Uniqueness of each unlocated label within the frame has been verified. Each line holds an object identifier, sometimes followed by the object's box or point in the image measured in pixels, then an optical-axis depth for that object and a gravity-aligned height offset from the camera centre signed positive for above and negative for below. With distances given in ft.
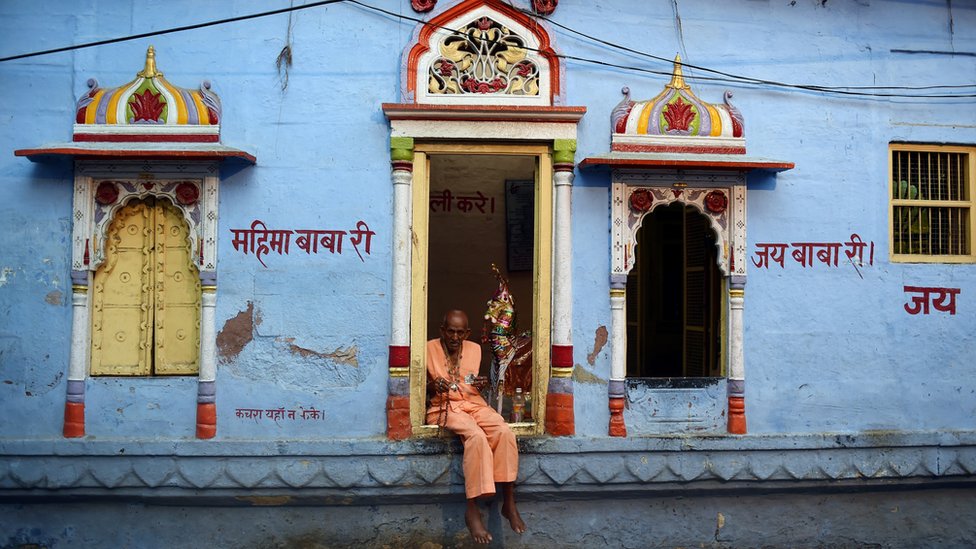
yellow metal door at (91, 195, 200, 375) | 18.66 +0.38
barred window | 20.21 +2.72
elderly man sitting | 17.51 -2.15
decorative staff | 19.49 -0.49
